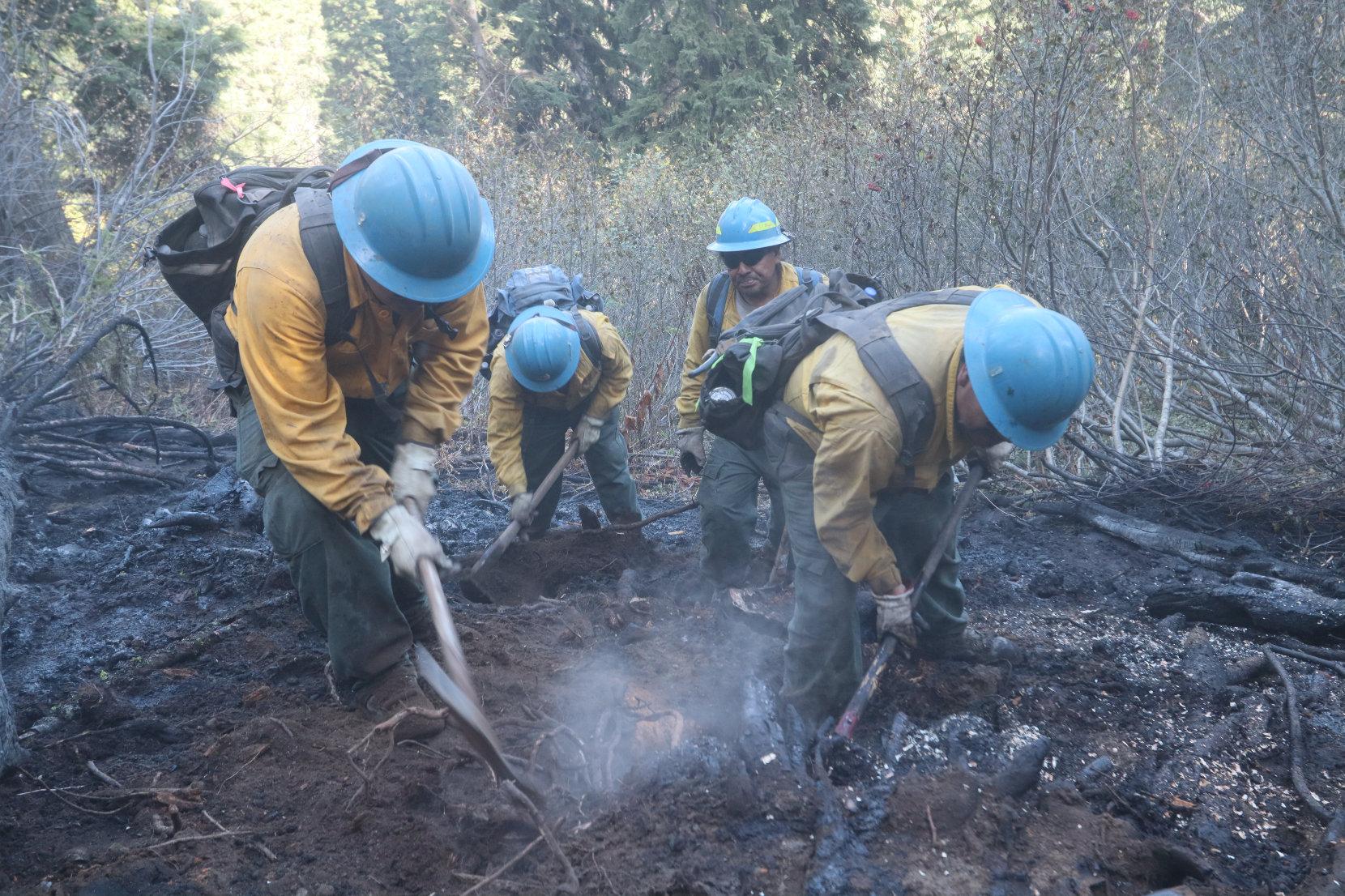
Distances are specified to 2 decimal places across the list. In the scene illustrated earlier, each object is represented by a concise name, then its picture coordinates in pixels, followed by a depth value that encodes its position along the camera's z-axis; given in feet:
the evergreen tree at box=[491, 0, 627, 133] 56.49
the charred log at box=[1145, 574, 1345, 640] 12.23
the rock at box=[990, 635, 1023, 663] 12.38
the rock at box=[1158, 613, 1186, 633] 13.11
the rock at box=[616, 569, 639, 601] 15.28
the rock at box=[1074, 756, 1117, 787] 9.96
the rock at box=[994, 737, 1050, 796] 9.55
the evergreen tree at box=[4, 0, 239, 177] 29.30
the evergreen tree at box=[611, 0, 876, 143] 47.37
